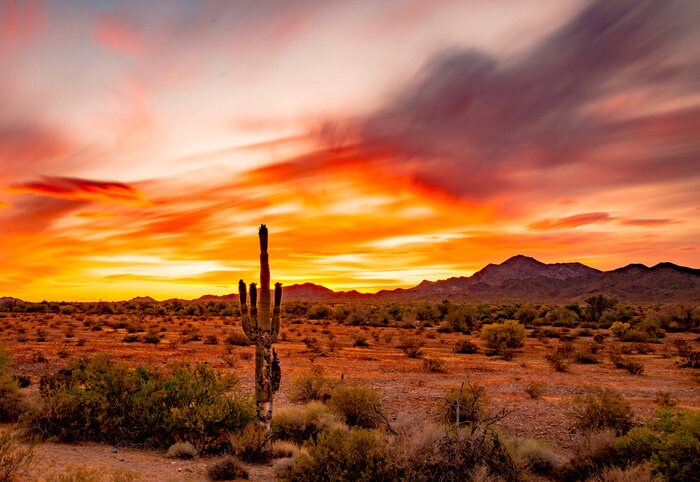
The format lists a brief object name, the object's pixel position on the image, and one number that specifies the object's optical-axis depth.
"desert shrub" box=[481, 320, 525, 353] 33.03
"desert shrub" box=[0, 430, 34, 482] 8.57
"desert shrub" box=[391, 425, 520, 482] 8.52
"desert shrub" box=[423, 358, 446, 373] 24.14
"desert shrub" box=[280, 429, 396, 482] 8.41
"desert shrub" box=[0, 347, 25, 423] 13.59
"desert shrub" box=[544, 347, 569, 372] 24.77
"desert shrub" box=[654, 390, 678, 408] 16.06
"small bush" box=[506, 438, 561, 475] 10.85
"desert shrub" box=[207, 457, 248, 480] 9.99
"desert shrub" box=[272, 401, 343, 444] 13.01
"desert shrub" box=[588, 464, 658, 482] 8.48
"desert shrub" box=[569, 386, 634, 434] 13.21
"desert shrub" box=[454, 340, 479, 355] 32.03
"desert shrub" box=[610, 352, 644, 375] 24.02
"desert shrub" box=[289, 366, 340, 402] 17.16
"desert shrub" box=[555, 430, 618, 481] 10.24
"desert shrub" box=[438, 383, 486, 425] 13.43
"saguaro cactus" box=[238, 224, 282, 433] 12.32
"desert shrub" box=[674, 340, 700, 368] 26.17
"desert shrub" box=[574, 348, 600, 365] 27.66
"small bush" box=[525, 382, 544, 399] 18.19
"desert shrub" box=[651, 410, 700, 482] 8.34
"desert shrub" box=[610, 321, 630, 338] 41.25
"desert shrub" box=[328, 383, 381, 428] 14.16
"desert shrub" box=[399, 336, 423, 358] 29.32
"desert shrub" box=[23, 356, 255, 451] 11.99
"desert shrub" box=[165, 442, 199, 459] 11.29
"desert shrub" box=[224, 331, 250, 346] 34.31
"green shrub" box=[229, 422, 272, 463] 11.23
